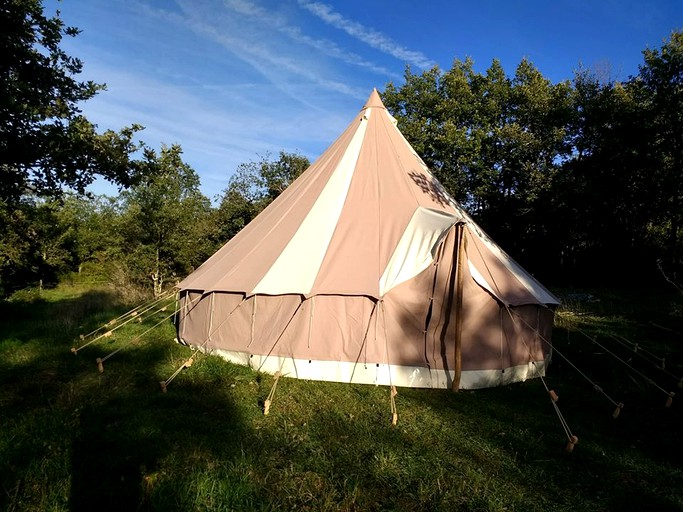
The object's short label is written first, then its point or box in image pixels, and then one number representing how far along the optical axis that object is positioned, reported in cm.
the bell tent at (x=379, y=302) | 566
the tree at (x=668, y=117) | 1639
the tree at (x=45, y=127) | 682
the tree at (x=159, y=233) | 1534
